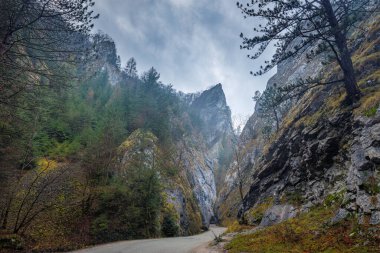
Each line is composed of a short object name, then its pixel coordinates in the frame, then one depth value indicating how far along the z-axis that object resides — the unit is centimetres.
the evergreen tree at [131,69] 7494
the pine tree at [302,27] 1368
